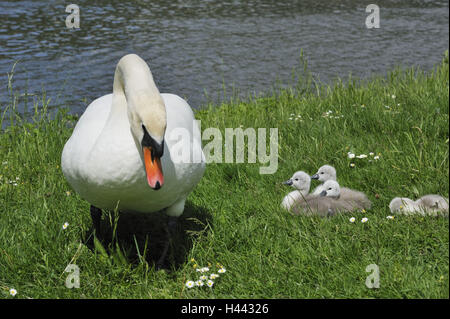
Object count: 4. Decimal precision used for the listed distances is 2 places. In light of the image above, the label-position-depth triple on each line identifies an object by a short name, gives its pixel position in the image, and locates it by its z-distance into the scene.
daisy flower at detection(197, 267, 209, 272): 3.55
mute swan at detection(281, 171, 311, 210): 4.71
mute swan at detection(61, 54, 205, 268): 2.98
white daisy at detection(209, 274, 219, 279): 3.48
